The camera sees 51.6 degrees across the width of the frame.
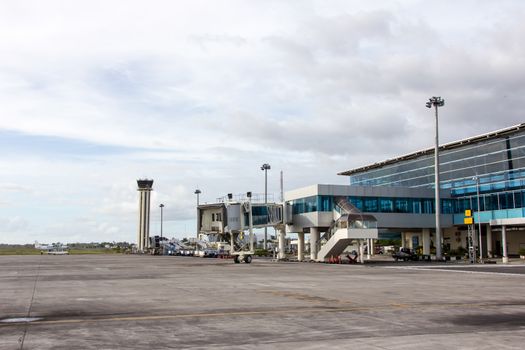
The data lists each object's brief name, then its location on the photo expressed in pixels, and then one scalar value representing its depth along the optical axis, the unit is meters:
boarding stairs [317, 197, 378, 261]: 56.88
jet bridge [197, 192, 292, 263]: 62.38
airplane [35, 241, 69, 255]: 133.09
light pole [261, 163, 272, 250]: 99.38
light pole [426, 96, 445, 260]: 65.52
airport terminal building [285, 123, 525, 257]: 66.06
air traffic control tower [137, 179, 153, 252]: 151.12
